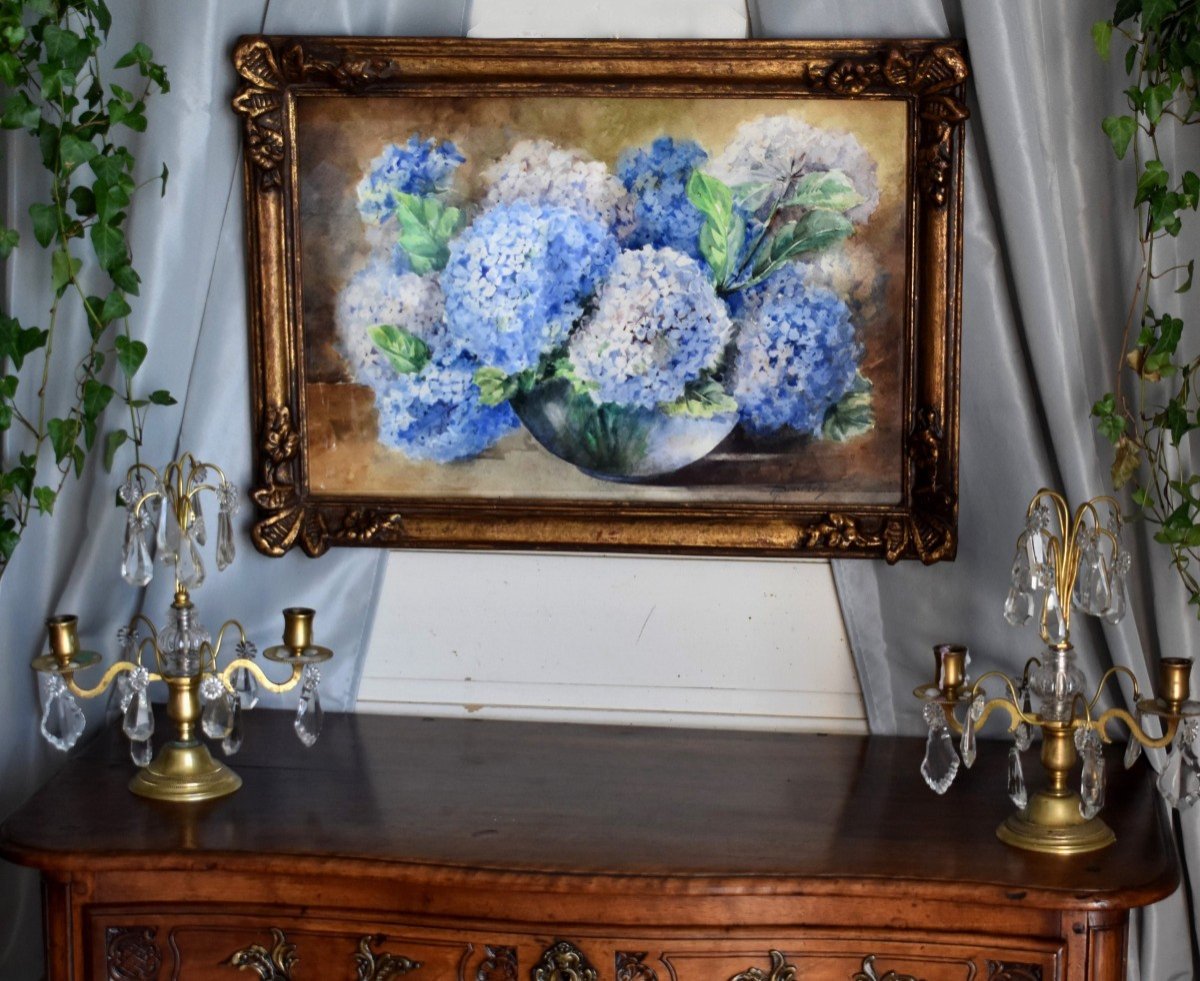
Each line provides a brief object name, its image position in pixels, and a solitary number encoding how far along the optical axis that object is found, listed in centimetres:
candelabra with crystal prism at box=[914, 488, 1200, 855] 192
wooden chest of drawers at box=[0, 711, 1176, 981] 188
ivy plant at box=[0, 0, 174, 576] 220
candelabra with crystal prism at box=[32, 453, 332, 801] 212
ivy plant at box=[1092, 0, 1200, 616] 210
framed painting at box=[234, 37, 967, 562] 235
